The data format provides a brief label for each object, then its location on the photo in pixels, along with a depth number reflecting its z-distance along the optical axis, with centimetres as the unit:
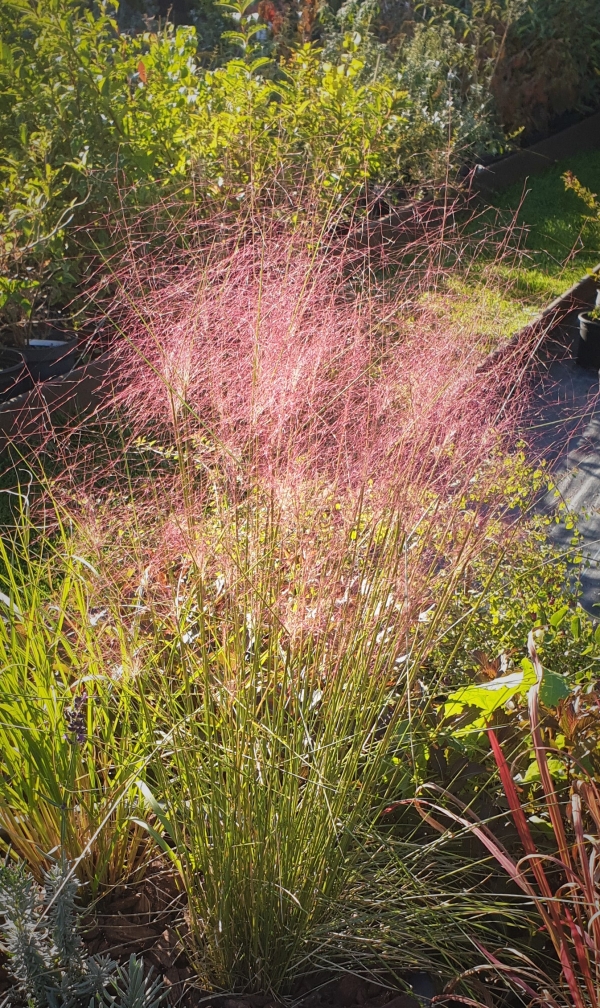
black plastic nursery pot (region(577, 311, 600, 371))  564
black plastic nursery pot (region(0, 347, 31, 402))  420
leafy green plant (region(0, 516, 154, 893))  160
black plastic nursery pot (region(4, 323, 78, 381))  435
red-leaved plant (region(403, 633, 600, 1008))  132
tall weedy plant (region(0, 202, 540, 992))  144
